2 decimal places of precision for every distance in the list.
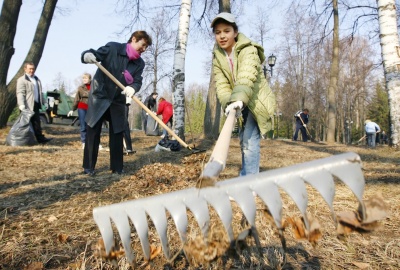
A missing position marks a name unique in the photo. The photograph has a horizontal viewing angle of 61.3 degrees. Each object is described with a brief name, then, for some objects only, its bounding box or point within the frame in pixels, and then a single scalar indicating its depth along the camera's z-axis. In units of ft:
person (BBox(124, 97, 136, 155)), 23.44
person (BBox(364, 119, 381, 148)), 52.60
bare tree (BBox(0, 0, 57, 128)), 30.30
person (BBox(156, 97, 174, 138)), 31.42
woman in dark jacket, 14.70
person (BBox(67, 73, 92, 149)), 24.40
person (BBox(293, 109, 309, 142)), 56.00
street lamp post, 55.73
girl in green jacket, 9.05
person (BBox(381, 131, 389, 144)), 98.69
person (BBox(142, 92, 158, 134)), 38.52
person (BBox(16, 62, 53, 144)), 23.70
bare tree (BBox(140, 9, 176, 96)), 92.99
